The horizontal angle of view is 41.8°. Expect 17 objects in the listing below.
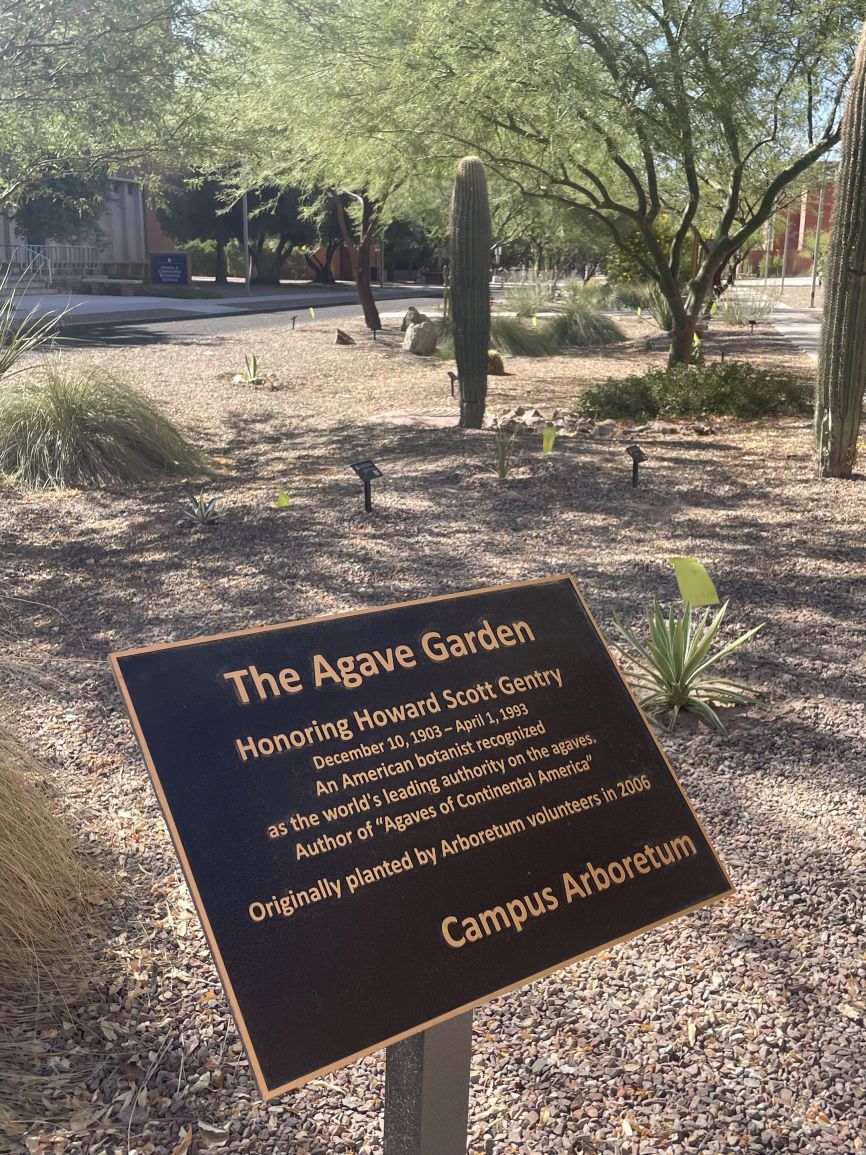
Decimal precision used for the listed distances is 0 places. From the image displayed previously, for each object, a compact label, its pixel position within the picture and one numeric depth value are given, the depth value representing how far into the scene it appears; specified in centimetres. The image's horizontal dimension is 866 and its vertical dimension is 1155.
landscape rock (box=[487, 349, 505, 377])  1725
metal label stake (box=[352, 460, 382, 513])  712
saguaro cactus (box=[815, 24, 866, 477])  826
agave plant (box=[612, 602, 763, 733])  459
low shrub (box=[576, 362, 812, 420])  1190
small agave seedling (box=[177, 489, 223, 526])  767
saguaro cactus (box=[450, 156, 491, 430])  1089
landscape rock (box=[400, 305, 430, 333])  2378
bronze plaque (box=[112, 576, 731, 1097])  183
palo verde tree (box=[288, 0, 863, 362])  1096
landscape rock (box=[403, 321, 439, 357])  2072
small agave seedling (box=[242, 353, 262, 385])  1574
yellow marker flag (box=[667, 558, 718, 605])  427
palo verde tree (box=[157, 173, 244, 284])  4725
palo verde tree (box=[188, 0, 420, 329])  1154
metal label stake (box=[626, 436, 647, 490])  795
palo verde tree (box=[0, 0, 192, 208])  909
